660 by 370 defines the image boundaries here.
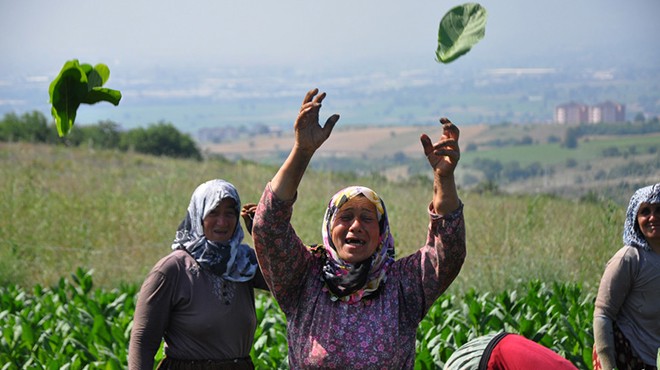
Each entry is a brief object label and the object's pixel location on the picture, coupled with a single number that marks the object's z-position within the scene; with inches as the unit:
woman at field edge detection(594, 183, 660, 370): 325.1
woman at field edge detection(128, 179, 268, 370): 303.7
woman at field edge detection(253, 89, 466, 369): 239.0
